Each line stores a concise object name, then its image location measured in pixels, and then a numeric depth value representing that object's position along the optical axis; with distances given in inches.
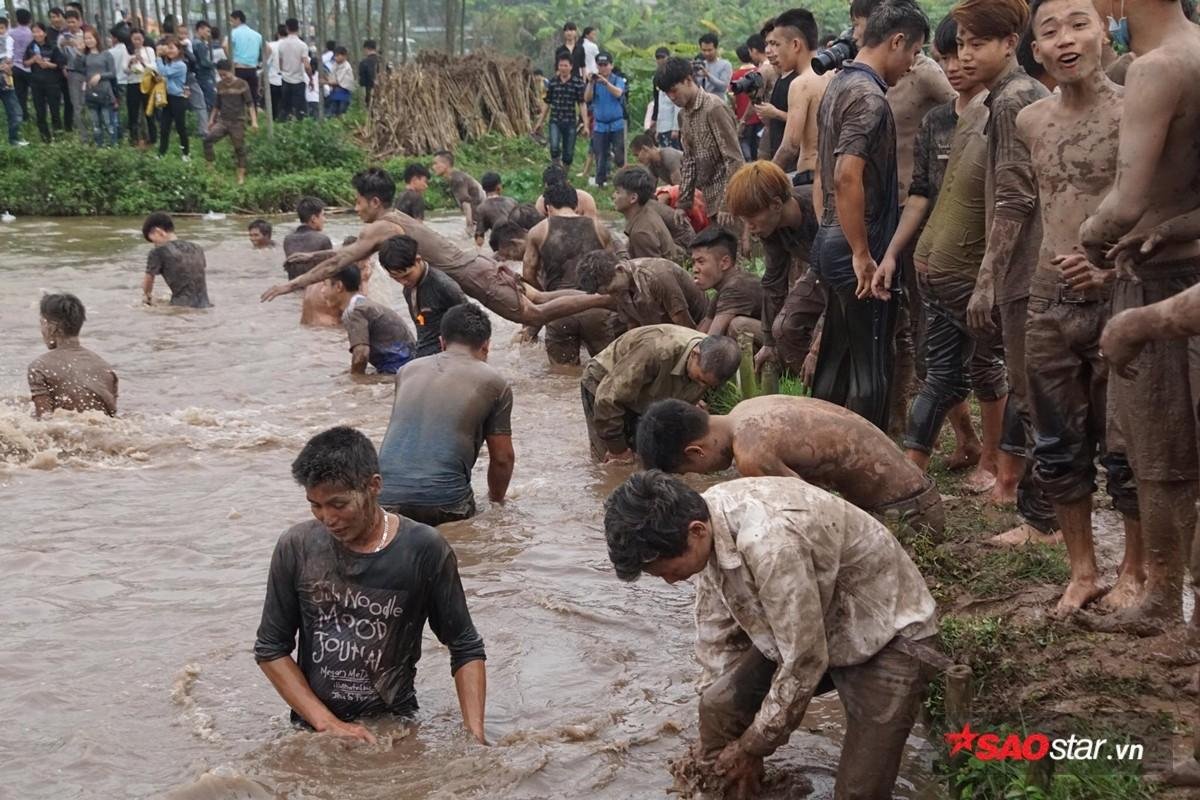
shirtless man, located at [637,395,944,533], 188.5
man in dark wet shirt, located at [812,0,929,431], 239.3
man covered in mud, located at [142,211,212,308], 550.3
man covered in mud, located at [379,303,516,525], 262.4
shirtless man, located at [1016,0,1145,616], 172.2
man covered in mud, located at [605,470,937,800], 143.7
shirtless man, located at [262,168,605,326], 381.2
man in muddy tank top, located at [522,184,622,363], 431.8
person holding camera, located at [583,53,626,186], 784.9
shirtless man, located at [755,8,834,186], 323.0
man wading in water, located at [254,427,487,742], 170.6
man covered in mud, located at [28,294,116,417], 339.9
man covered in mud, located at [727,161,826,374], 268.4
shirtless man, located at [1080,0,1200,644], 152.6
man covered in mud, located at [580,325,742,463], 273.0
